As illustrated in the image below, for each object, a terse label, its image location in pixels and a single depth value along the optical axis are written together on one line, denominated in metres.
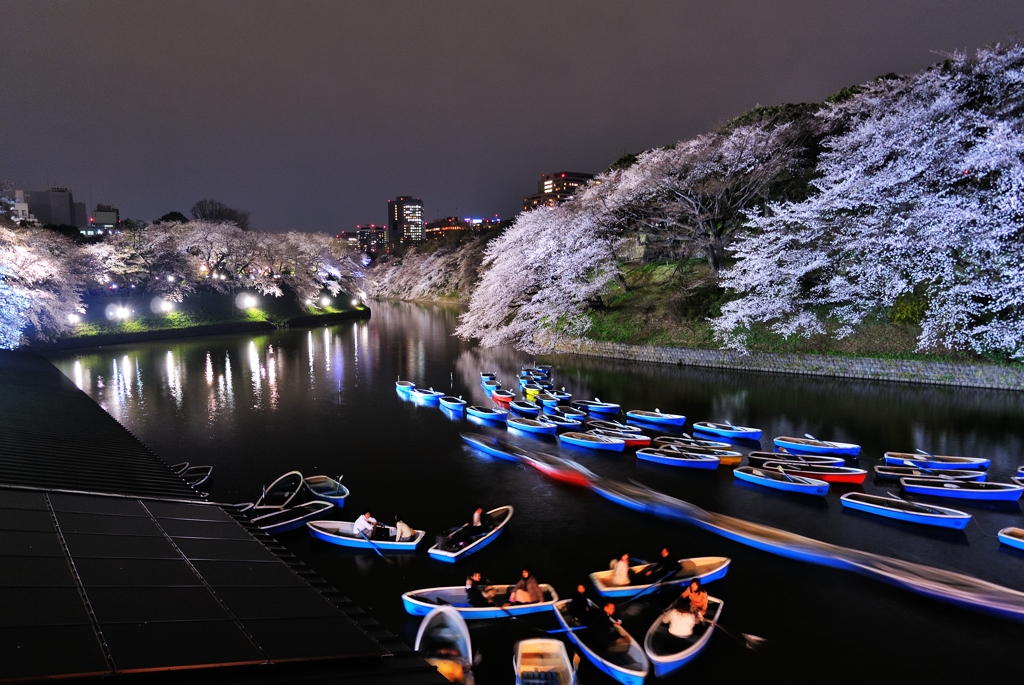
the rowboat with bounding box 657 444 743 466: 16.69
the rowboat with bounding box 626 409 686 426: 20.92
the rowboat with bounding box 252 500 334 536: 12.57
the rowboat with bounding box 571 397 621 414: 22.75
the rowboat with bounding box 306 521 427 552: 11.82
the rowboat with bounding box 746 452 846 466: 15.95
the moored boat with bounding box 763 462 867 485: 15.02
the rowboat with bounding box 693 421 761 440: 19.08
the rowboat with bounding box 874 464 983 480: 14.39
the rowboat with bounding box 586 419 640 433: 19.41
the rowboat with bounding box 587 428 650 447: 18.59
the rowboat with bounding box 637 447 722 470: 16.34
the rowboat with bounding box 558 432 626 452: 18.39
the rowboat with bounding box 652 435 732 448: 17.59
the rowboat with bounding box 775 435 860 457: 17.03
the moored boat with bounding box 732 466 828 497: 14.23
